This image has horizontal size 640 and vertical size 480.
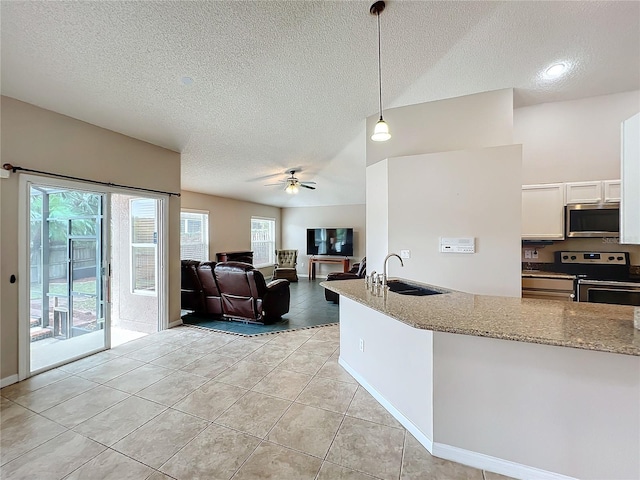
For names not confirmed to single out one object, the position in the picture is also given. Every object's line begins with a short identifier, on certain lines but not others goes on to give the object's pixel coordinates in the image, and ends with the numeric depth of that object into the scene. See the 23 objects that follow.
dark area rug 4.20
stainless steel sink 2.46
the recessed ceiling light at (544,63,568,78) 2.76
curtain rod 2.57
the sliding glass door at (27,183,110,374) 3.02
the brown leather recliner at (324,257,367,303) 5.65
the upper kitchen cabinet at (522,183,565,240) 3.44
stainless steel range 3.06
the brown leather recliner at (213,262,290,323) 4.27
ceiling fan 5.83
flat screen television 8.85
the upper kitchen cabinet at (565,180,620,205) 3.24
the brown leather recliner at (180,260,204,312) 4.74
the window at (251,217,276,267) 9.23
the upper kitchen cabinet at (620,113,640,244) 1.26
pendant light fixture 2.09
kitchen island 1.40
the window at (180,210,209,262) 6.80
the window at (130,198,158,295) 4.25
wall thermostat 3.02
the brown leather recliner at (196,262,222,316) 4.55
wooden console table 8.67
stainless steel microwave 3.24
